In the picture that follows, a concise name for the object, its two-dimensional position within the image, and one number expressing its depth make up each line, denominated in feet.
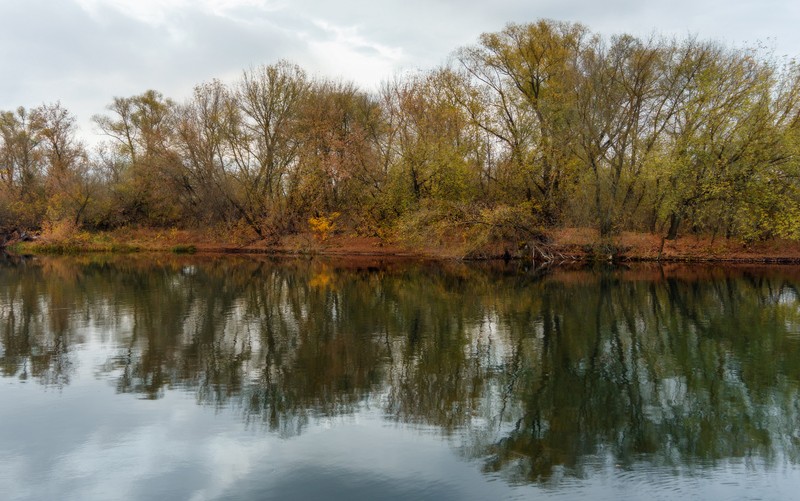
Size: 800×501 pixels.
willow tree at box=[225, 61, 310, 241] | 149.07
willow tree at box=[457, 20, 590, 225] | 119.34
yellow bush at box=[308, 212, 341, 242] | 145.79
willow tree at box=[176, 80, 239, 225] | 151.43
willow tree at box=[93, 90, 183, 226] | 157.07
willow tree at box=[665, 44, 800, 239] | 106.22
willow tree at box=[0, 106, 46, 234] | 170.81
